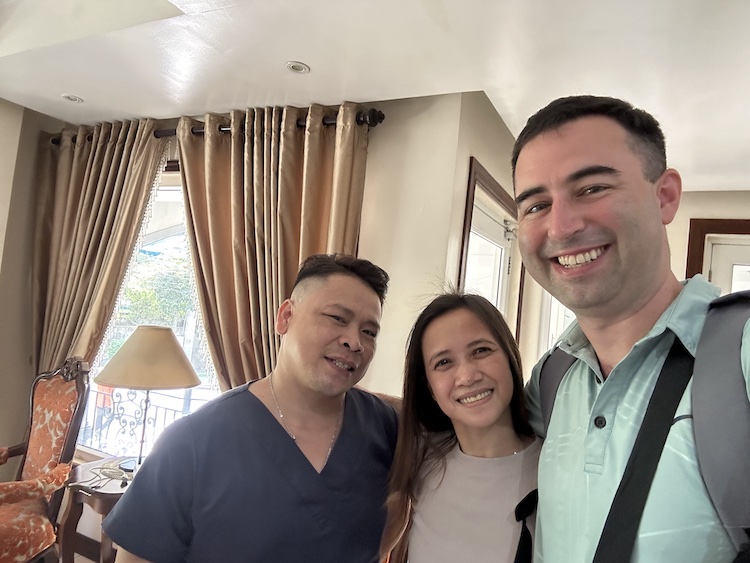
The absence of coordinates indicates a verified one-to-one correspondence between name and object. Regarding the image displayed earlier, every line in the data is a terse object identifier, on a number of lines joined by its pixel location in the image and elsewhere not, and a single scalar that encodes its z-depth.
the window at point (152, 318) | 2.93
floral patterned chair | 2.00
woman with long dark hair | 1.04
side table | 2.12
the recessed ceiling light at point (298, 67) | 1.91
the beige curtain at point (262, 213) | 2.21
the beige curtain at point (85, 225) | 2.79
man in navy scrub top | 1.08
